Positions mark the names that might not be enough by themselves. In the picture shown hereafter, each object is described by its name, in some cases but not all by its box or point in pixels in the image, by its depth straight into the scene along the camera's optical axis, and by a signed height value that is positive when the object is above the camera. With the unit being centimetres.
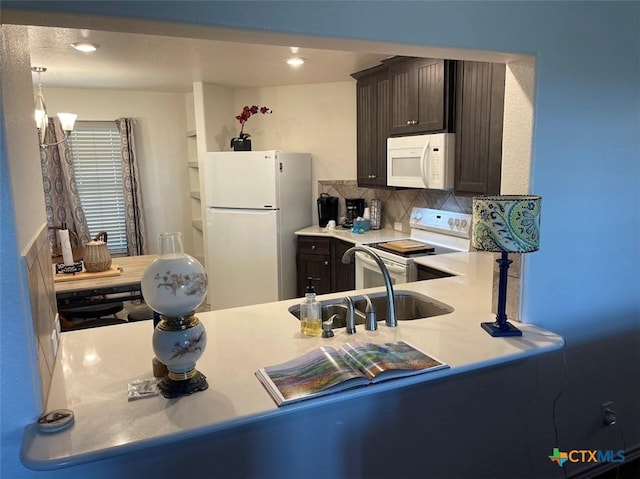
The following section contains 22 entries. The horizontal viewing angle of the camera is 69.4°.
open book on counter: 132 -60
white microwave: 300 +8
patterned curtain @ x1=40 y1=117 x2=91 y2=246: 484 -8
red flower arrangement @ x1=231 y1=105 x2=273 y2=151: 446 +37
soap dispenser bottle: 175 -54
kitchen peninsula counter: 114 -61
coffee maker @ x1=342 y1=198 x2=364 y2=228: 447 -34
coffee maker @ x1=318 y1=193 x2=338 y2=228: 455 -34
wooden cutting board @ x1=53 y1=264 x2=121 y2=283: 304 -65
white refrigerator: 421 -41
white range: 316 -53
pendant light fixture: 356 +47
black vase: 446 +31
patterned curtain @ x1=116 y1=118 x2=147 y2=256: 514 -17
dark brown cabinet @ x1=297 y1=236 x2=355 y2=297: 406 -82
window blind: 509 +2
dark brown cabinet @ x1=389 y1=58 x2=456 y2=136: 297 +53
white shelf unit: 546 -20
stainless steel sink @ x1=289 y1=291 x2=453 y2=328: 212 -64
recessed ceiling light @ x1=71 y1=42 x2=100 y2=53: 305 +88
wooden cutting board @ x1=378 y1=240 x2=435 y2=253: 324 -53
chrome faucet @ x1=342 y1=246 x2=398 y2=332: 181 -49
